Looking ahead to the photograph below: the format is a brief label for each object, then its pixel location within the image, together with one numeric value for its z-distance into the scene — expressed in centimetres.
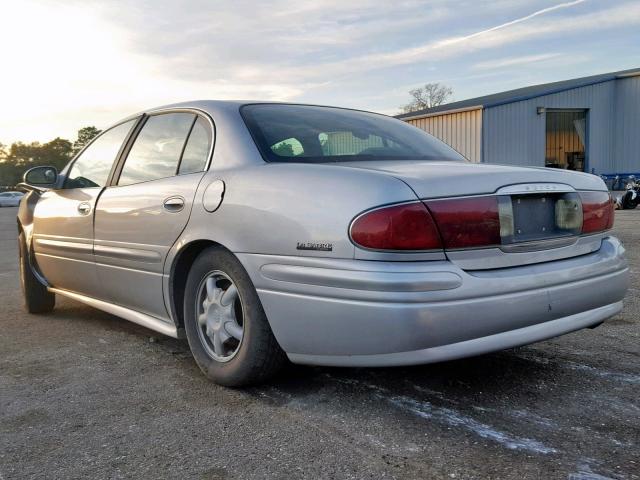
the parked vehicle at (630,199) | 1662
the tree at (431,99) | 6988
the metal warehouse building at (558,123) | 2303
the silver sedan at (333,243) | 226
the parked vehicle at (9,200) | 4881
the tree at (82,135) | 9502
